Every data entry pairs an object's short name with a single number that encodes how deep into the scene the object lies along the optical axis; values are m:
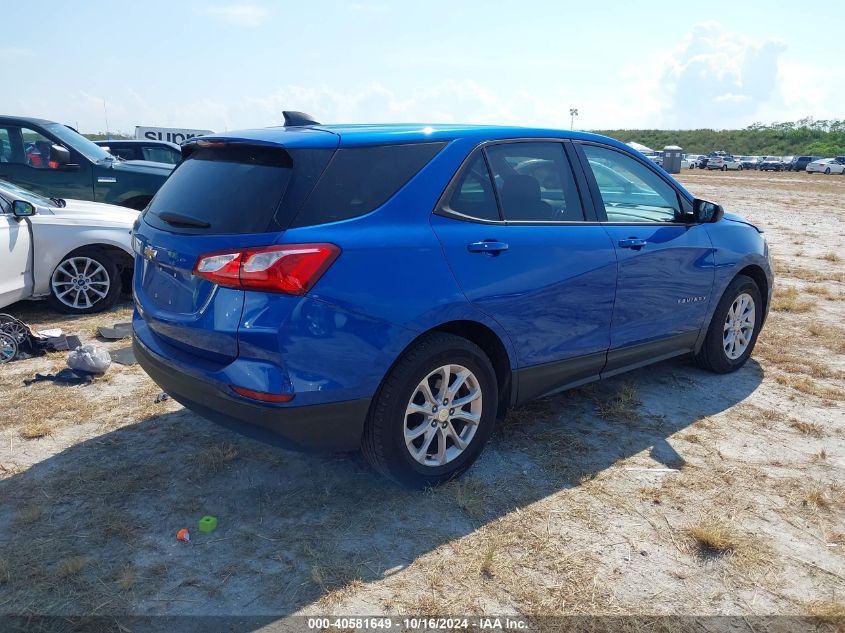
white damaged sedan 6.20
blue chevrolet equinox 3.01
